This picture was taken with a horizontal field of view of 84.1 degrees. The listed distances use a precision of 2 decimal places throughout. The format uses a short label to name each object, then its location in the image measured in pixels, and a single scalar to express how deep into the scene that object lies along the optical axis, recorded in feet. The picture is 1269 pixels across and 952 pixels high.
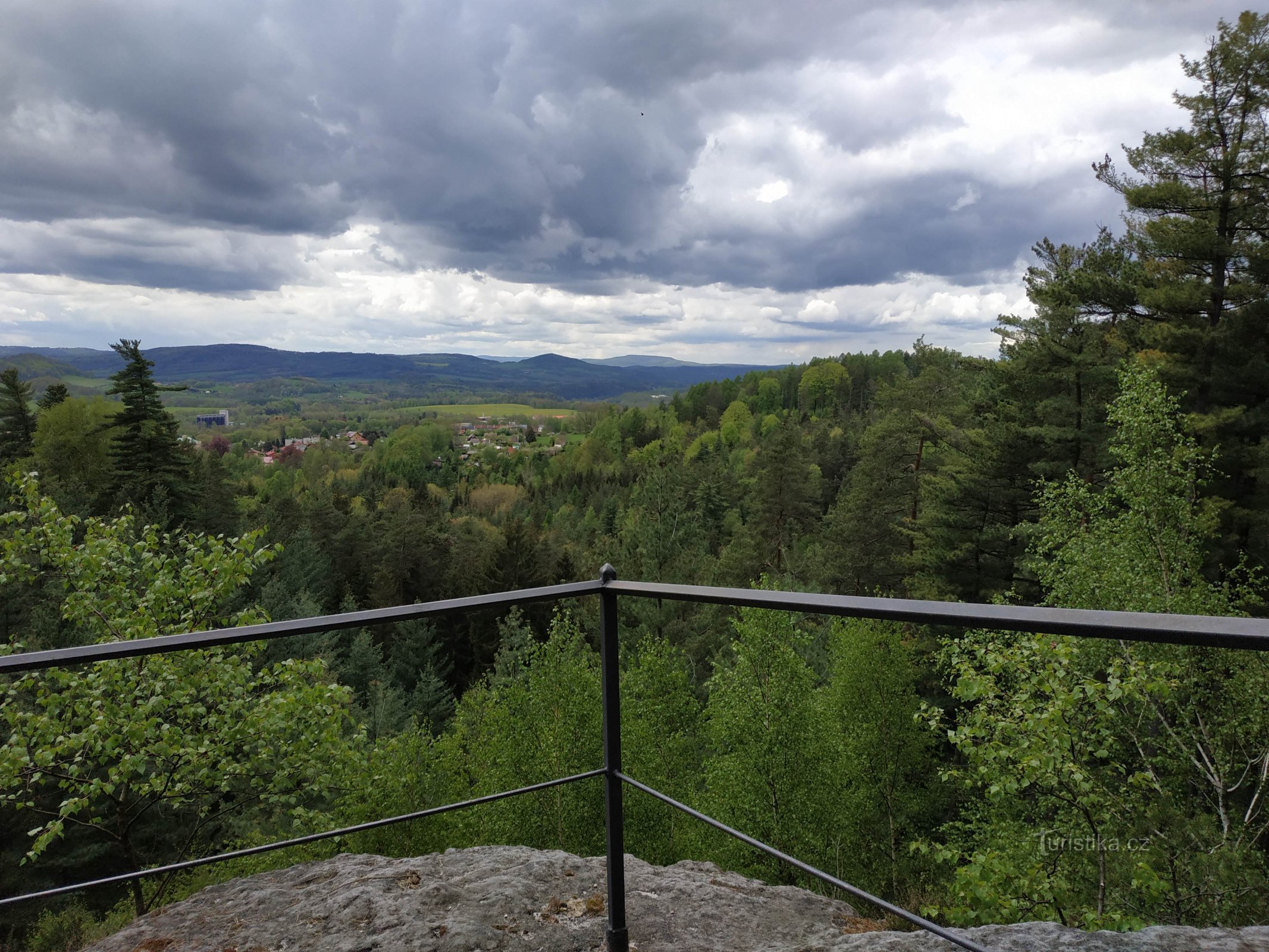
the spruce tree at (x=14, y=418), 93.97
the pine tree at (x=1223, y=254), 43.16
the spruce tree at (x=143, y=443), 80.33
